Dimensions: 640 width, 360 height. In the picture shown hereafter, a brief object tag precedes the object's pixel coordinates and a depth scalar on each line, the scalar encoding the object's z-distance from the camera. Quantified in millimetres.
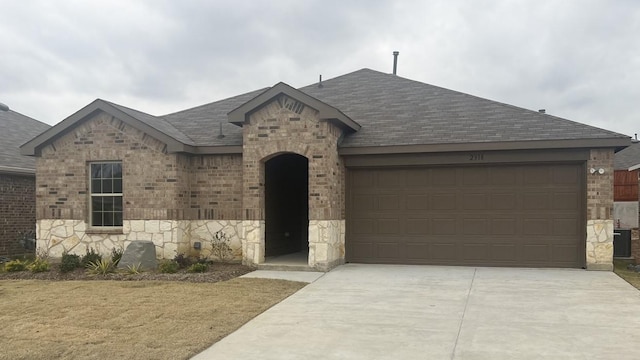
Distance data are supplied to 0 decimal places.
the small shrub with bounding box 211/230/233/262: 13320
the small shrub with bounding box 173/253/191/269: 12641
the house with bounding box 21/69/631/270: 12172
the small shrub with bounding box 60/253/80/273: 12075
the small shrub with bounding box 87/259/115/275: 11836
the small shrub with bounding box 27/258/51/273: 12148
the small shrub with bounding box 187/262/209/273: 11867
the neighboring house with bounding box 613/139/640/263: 14242
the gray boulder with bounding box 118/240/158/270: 12070
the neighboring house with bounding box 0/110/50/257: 15359
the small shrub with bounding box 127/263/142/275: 11812
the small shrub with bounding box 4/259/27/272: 12250
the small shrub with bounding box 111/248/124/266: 12750
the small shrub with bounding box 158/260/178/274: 11852
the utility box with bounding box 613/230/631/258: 14273
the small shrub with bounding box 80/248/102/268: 12430
